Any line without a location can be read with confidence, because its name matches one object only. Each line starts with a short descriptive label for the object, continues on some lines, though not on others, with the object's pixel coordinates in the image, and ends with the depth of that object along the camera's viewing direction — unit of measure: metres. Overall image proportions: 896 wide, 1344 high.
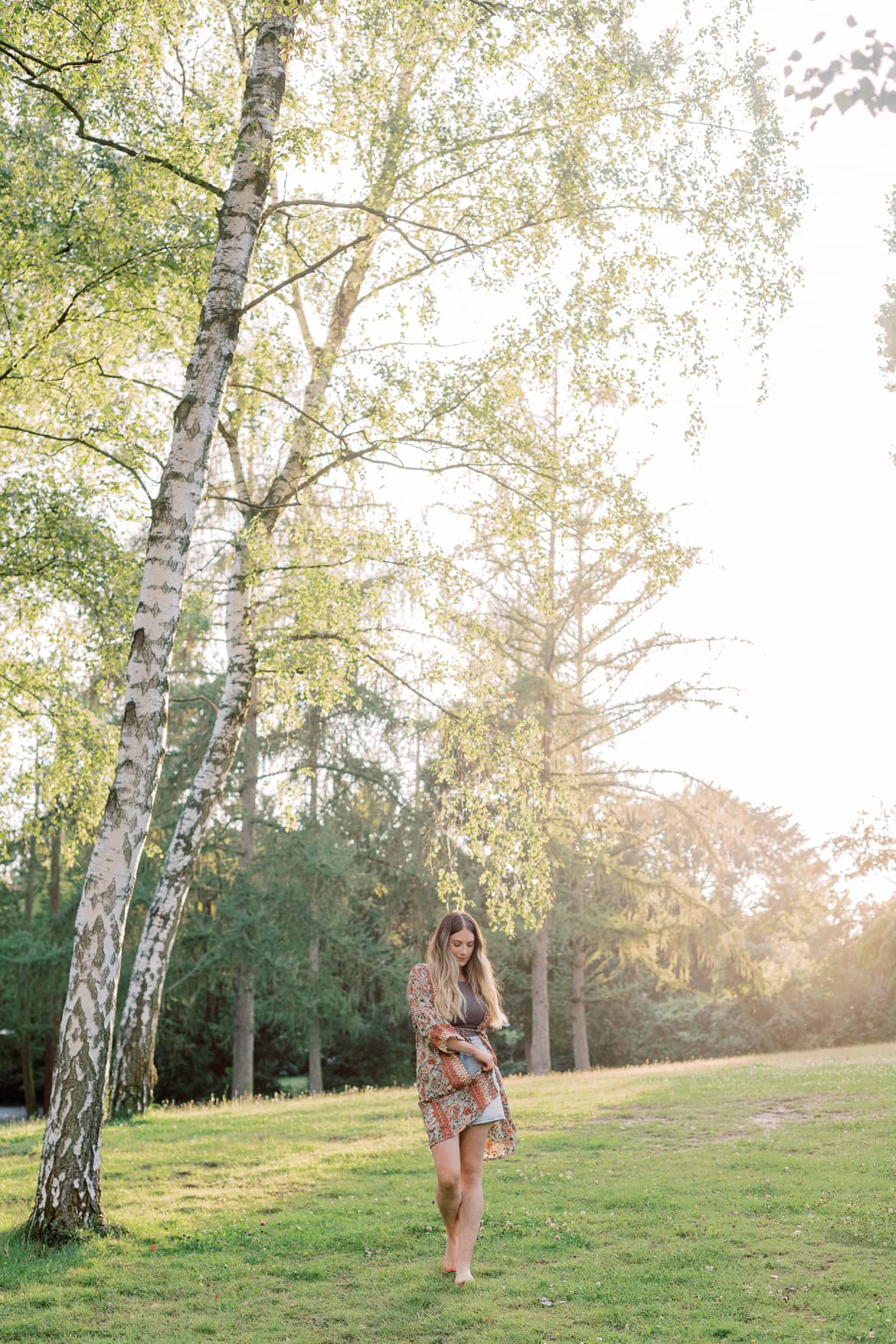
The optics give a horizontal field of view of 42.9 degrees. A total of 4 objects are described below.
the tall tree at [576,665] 21.55
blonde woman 5.89
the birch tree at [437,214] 11.77
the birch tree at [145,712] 7.07
